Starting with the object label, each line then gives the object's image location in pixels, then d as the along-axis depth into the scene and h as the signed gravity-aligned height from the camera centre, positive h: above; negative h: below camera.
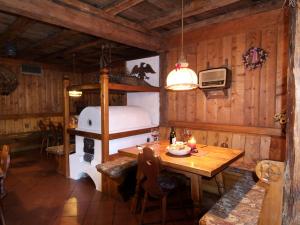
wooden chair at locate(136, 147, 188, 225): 2.01 -0.79
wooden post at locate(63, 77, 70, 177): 3.77 -0.41
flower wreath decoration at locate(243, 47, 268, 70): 2.80 +0.67
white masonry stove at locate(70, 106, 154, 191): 3.22 -0.56
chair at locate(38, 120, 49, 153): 5.61 -0.76
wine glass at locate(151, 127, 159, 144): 2.83 -0.43
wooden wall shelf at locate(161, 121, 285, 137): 2.71 -0.35
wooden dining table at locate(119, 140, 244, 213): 1.84 -0.55
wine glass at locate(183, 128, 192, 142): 2.84 -0.43
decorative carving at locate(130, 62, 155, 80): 4.08 +0.71
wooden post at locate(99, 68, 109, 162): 2.98 -0.05
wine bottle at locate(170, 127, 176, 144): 2.67 -0.44
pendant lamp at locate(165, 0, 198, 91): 1.99 +0.28
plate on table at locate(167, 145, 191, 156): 2.20 -0.49
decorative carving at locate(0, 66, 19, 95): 5.48 +0.68
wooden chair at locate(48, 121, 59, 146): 5.37 -0.73
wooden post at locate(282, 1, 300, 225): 1.21 -0.18
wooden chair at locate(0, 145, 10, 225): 2.15 -0.64
